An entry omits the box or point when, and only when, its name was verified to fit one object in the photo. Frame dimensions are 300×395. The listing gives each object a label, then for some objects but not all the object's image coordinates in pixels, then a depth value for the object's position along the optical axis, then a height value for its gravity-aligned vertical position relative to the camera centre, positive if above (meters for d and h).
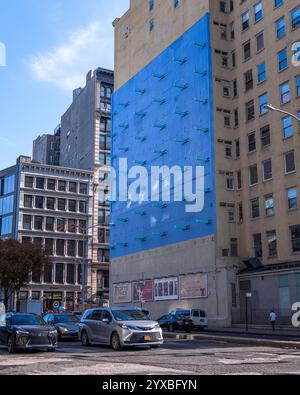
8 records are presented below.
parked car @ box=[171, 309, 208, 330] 43.78 -0.64
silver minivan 20.67 -0.74
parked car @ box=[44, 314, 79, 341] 27.41 -0.73
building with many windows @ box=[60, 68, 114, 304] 92.88 +29.33
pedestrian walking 39.38 -0.68
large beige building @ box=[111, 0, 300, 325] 46.19 +13.10
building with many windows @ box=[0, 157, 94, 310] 87.25 +15.19
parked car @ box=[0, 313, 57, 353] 19.66 -0.89
